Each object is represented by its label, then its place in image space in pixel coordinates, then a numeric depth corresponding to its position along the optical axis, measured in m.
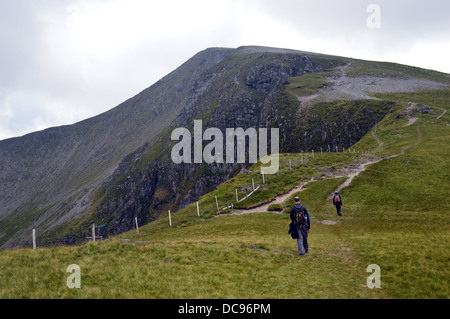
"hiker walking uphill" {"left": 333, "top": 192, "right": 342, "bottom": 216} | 31.66
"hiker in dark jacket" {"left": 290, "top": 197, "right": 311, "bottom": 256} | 17.91
